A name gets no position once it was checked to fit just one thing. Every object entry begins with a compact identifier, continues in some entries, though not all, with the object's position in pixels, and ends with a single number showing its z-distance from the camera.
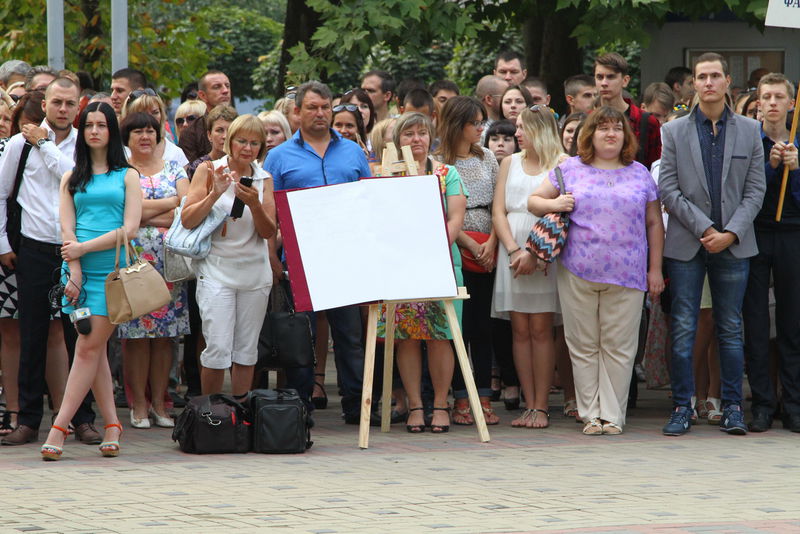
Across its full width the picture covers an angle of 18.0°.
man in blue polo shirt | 16.54
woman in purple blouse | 15.93
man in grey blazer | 15.93
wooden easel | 15.14
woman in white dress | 16.58
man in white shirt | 15.14
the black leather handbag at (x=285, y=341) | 16.17
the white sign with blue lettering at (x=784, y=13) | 16.83
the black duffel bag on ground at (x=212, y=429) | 14.60
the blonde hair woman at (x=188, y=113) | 19.62
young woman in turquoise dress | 14.30
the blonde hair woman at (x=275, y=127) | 18.43
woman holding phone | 15.42
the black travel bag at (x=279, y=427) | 14.69
